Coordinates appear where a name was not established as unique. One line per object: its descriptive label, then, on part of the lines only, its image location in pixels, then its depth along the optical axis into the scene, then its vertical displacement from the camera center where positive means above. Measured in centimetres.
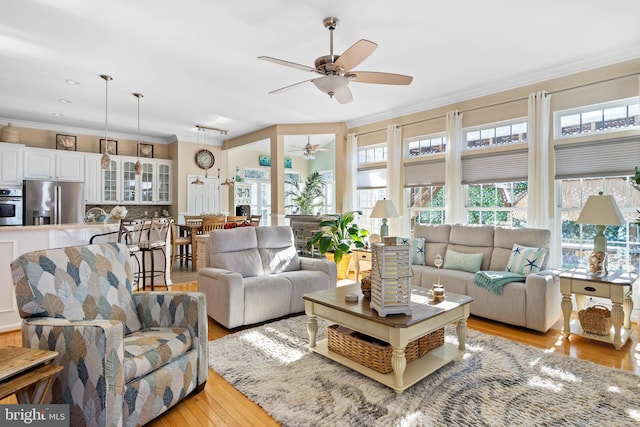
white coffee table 220 -78
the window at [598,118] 378 +111
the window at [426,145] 545 +113
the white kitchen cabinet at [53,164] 636 +96
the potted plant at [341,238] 575 -40
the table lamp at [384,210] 497 +6
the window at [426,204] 549 +16
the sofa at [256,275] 336 -68
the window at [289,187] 1036 +83
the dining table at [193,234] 636 -37
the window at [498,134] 460 +112
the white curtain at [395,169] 582 +76
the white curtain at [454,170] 503 +64
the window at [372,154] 630 +113
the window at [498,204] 463 +15
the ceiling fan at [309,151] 746 +139
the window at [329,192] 1006 +65
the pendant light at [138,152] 510 +139
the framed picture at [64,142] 694 +146
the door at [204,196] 820 +43
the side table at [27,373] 129 -64
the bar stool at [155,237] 420 -29
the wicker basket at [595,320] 308 -97
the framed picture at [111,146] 755 +150
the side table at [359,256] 546 -68
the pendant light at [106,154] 439 +83
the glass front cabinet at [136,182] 745 +72
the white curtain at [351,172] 651 +80
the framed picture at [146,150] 797 +150
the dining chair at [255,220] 681 -12
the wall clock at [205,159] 832 +135
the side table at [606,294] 297 -72
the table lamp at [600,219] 310 -5
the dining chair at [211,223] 620 -16
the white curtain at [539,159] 419 +67
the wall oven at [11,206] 595 +14
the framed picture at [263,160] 994 +157
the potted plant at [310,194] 938 +57
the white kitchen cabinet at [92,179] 708 +72
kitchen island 338 -33
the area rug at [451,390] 198 -116
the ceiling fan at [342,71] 262 +121
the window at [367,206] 645 +15
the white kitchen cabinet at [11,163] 600 +90
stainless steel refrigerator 621 +22
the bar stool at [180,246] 617 -58
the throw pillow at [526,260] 372 -50
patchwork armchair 160 -64
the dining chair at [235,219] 671 -10
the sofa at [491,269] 337 -64
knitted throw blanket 357 -69
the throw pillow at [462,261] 416 -59
